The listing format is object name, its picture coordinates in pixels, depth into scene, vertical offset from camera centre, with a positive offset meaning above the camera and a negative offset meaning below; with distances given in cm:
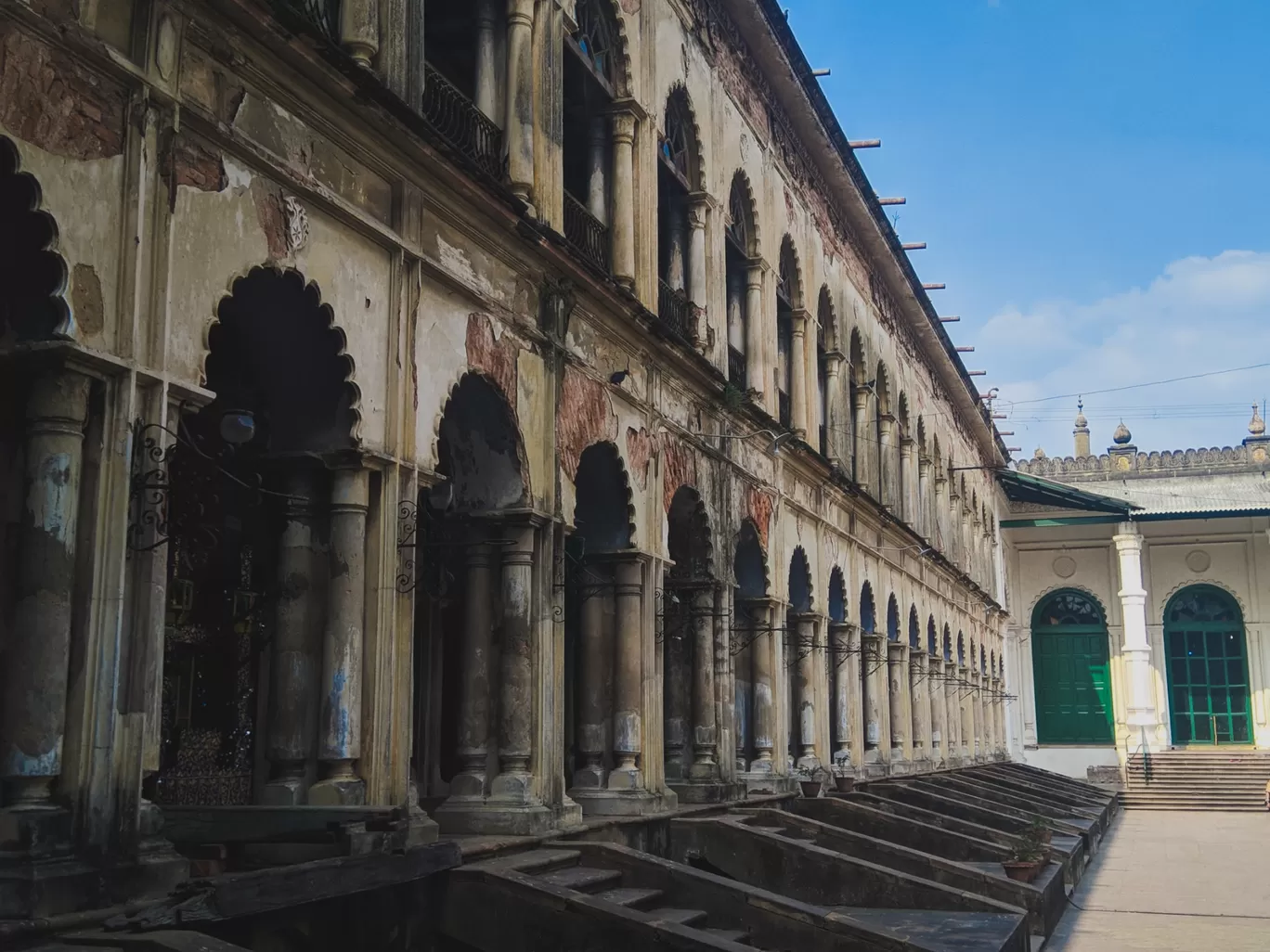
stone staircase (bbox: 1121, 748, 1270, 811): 3347 -189
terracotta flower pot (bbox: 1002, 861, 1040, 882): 1315 -154
